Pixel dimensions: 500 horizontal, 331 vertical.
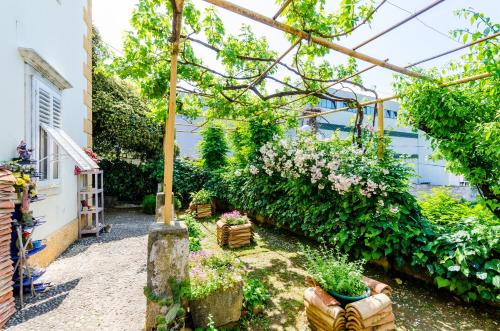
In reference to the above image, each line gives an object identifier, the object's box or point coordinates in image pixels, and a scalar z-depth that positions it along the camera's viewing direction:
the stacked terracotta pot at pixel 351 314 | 2.38
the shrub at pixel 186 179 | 9.66
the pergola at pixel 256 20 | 2.39
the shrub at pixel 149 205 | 8.84
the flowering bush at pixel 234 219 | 5.41
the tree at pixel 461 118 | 3.80
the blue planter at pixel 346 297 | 2.60
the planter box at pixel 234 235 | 5.21
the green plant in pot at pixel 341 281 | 2.67
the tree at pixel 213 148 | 9.66
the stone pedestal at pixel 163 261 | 2.17
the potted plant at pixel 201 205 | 7.93
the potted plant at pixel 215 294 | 2.40
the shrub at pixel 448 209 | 3.58
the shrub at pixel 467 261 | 2.78
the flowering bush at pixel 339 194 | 3.77
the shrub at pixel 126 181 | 9.70
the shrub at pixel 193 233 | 4.07
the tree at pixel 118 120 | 8.69
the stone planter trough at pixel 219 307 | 2.40
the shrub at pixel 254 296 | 2.87
